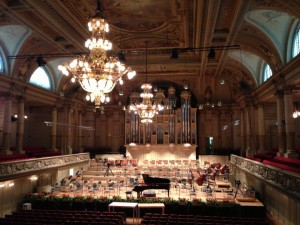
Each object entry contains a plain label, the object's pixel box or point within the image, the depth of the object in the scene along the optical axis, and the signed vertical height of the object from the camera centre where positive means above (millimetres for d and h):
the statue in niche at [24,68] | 14469 +3749
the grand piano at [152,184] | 11461 -2026
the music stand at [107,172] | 16889 -2208
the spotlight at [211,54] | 11693 +3610
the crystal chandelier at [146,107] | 12805 +1450
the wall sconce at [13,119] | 14827 +1036
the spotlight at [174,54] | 11781 +3613
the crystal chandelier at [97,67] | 7031 +1858
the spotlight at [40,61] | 12681 +3596
